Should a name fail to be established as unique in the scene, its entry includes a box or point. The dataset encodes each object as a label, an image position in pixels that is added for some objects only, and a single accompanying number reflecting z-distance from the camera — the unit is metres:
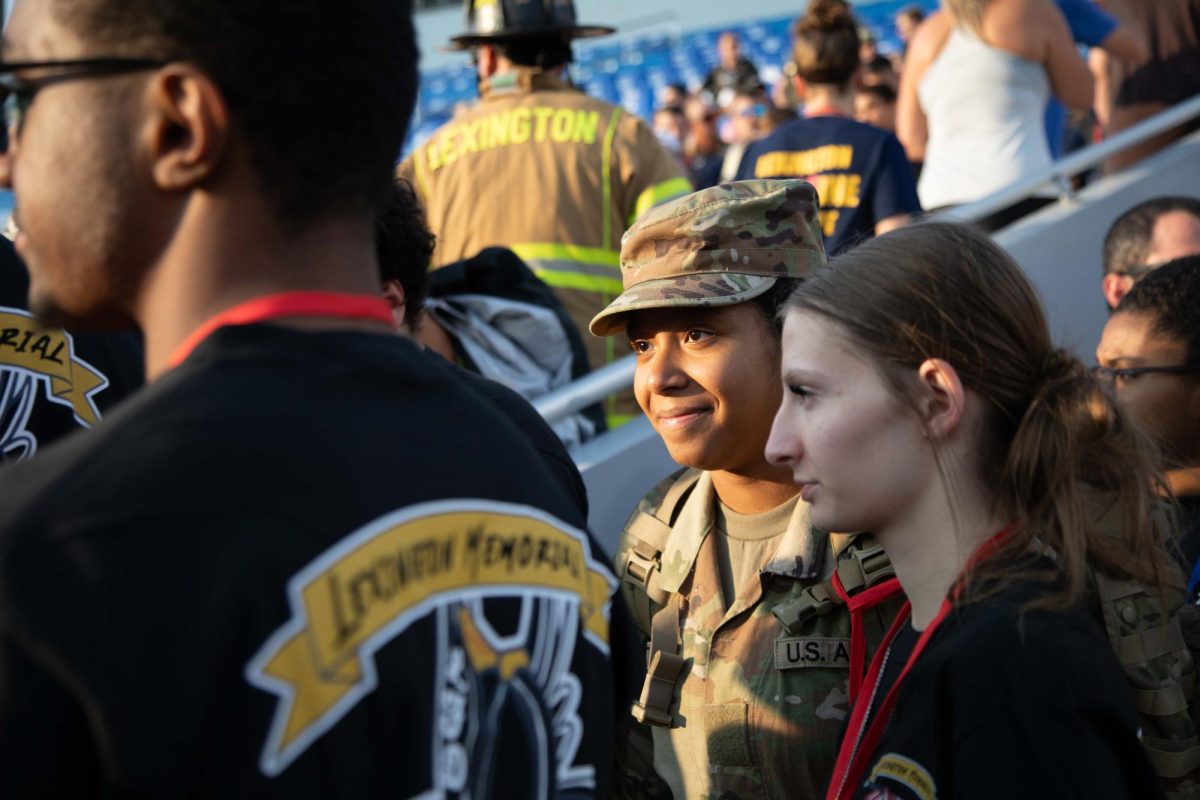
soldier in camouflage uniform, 2.33
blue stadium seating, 17.58
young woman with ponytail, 1.83
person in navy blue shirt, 4.52
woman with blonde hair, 5.23
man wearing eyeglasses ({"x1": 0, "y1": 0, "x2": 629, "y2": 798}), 0.98
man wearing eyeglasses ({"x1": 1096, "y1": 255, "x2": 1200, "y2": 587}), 2.98
